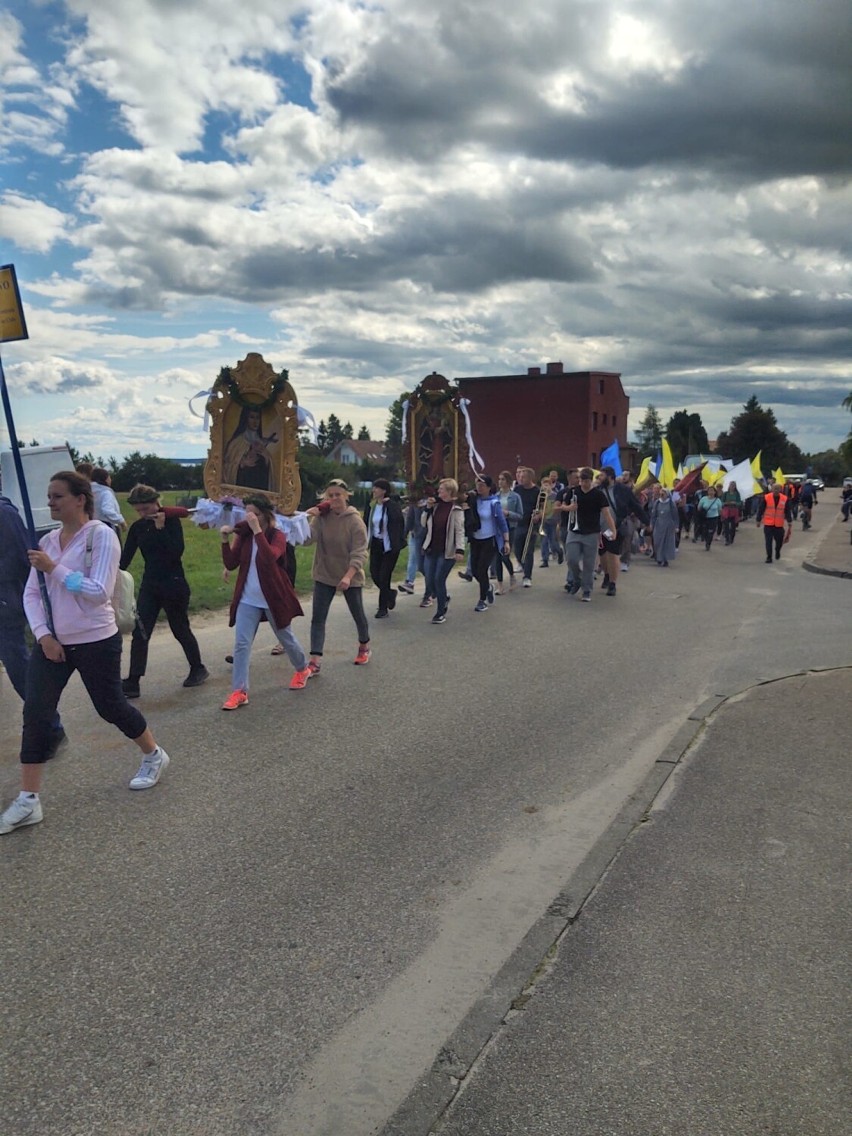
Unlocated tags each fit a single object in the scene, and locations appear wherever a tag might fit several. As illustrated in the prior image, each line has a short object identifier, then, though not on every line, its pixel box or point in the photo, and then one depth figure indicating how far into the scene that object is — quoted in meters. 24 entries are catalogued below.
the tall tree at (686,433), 109.56
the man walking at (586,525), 13.38
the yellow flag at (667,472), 26.12
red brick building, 67.88
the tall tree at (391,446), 77.29
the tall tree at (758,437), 96.93
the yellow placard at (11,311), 5.36
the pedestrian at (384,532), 11.41
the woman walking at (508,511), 13.91
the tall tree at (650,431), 130.52
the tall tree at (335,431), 128.12
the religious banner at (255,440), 9.28
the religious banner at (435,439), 13.51
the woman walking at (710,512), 23.77
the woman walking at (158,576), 7.62
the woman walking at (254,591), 7.26
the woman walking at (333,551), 8.47
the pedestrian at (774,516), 20.31
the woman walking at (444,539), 11.46
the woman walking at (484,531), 12.42
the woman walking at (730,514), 26.05
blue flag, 20.66
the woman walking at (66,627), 4.86
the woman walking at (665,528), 19.53
